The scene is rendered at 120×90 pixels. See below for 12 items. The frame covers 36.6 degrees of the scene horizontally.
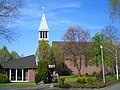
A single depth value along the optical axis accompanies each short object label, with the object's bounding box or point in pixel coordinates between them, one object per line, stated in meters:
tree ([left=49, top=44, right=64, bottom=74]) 42.03
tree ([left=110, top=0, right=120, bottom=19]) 13.02
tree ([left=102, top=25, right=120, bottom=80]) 32.73
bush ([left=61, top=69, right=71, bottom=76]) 52.68
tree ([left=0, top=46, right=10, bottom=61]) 54.38
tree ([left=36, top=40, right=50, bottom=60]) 40.34
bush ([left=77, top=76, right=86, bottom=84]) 21.86
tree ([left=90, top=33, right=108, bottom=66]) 44.69
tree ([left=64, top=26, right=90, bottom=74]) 41.59
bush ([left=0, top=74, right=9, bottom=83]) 26.44
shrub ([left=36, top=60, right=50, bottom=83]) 26.40
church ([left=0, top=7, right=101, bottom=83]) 28.89
